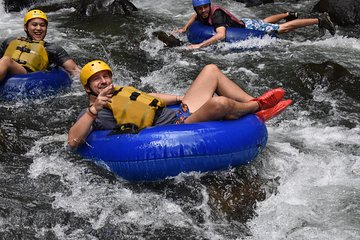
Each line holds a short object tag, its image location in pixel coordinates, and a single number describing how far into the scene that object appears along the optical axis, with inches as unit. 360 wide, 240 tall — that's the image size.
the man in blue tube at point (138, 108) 197.2
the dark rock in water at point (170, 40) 378.0
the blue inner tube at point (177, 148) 189.5
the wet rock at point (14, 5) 532.7
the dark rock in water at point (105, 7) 484.4
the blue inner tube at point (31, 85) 278.2
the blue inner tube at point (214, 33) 368.8
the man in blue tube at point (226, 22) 365.1
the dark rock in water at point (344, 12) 441.7
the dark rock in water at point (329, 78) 301.6
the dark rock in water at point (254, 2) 521.1
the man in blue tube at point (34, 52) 290.2
